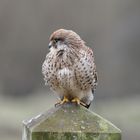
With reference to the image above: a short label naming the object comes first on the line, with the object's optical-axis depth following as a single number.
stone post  9.34
